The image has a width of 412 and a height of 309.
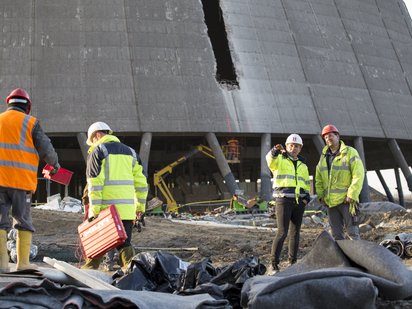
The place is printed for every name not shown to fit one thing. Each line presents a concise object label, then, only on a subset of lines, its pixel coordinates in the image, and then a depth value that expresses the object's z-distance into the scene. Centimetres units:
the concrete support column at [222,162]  2136
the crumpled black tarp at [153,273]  511
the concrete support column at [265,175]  2188
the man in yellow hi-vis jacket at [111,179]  699
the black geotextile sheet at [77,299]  350
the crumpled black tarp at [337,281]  354
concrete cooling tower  2048
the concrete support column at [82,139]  2019
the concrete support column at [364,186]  2359
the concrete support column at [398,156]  2527
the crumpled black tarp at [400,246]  745
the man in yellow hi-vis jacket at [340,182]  781
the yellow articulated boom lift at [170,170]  2370
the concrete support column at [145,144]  2047
